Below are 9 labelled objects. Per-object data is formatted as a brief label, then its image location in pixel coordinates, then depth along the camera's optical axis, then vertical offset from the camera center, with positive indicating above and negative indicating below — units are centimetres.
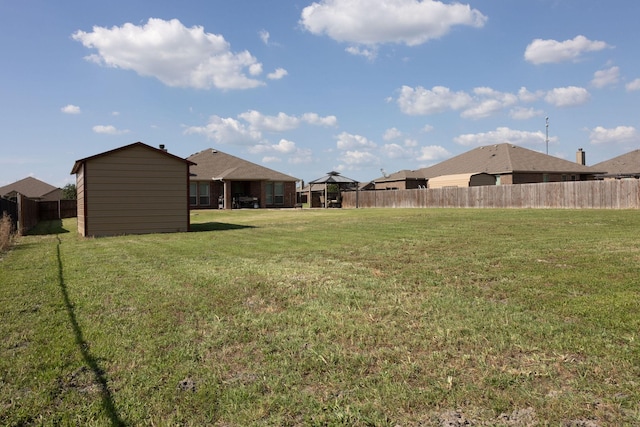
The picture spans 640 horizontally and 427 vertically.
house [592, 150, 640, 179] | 4104 +354
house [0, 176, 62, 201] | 5612 +279
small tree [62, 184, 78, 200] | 5466 +229
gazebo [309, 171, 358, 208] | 3831 +218
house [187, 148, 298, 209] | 3572 +197
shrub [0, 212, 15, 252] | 1186 -67
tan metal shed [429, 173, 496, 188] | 3834 +223
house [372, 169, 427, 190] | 4853 +286
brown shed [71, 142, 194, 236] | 1652 +67
